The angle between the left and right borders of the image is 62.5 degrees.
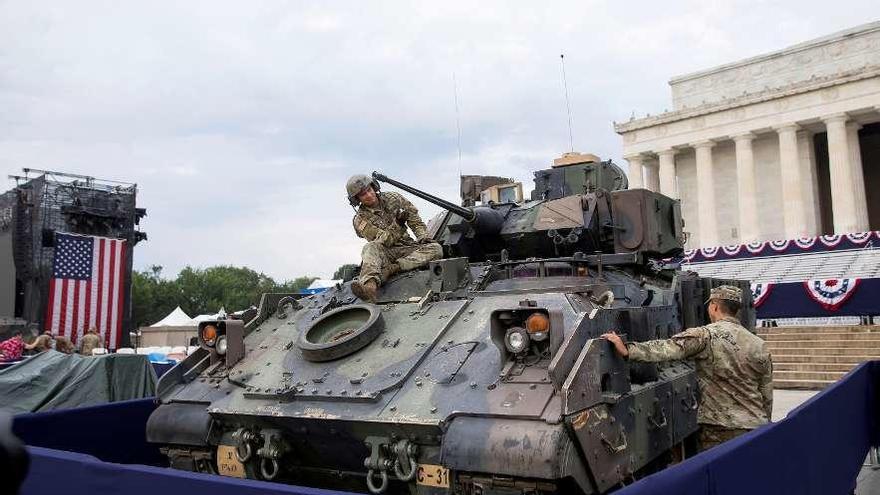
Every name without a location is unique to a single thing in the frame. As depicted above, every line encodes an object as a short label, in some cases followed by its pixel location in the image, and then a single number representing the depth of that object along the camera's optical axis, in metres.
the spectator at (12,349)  16.33
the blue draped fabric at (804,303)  21.34
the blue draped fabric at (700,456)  3.34
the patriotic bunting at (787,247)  35.72
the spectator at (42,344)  16.27
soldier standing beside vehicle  5.40
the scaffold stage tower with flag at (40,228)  24.62
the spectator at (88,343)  17.03
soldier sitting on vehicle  7.53
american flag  19.69
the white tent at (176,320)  31.71
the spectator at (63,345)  15.97
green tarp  11.25
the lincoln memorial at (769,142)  41.06
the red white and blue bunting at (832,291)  21.83
